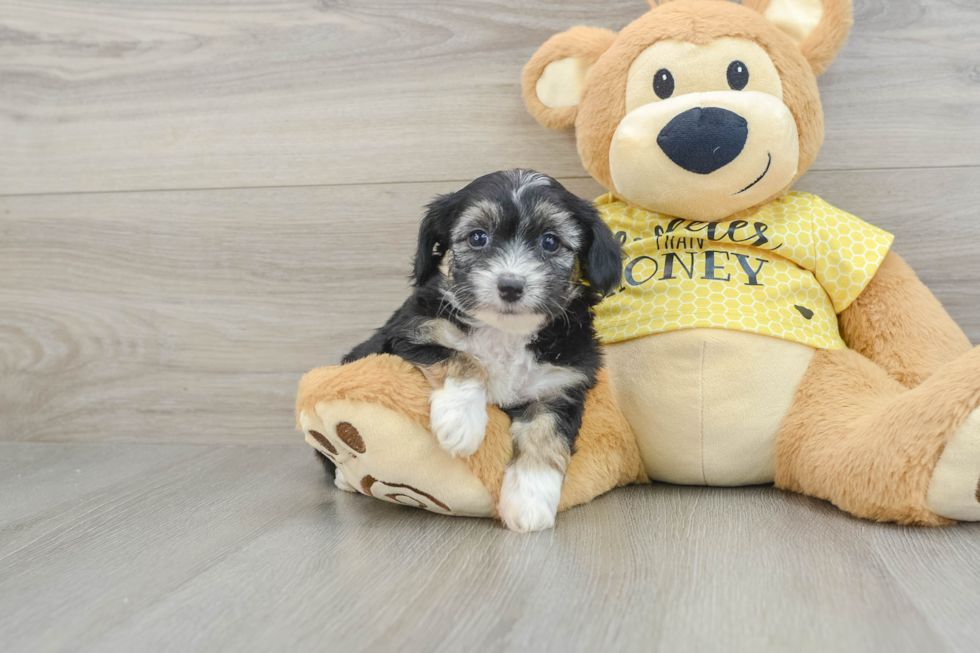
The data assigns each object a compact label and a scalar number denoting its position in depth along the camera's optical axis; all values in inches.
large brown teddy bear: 23.6
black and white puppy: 22.8
